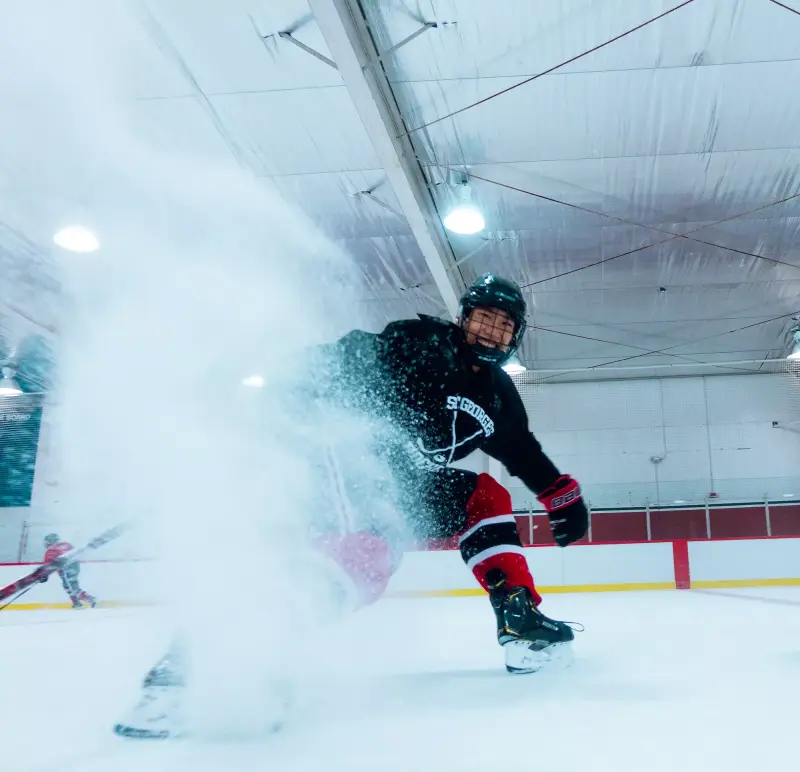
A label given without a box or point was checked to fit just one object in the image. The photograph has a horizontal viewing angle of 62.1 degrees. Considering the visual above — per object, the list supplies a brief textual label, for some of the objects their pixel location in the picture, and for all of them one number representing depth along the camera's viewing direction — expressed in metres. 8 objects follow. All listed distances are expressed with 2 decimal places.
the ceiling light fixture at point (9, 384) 7.05
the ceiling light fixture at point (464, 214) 4.92
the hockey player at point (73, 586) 4.62
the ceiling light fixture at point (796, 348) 8.36
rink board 5.53
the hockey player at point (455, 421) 1.60
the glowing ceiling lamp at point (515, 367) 8.73
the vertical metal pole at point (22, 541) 7.57
